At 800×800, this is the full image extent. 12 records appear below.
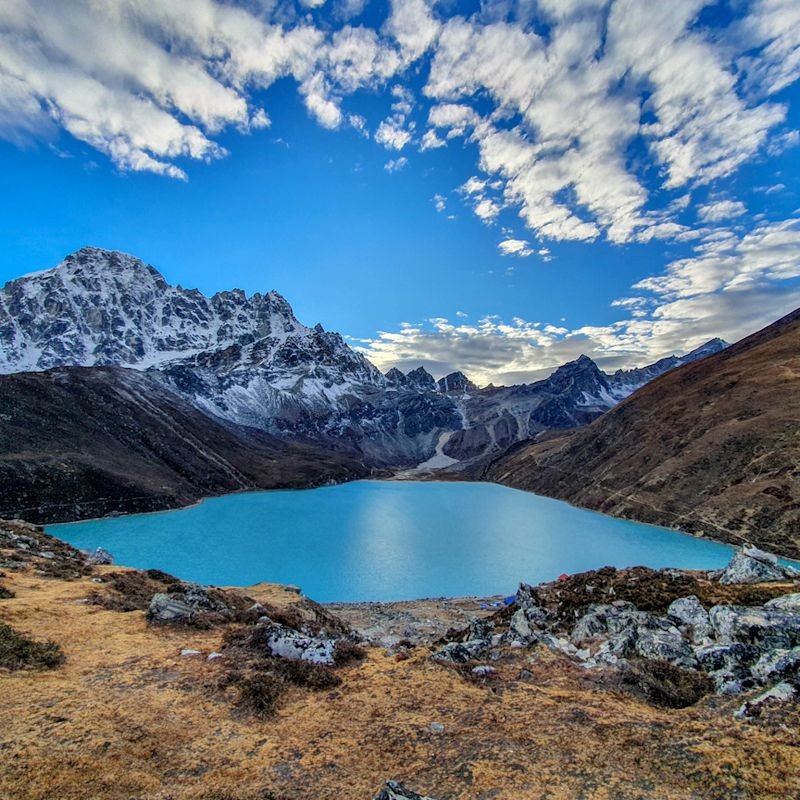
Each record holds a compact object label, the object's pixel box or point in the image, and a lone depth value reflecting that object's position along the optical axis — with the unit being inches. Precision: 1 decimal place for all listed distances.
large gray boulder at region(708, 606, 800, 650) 606.5
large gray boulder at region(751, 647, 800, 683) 516.1
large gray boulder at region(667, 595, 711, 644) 702.5
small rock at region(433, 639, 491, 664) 716.5
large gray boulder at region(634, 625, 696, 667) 637.3
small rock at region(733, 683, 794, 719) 457.4
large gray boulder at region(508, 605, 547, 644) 818.8
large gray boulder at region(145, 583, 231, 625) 834.8
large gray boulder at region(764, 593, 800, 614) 684.7
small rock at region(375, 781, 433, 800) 320.2
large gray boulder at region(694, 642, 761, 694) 534.9
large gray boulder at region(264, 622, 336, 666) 693.3
